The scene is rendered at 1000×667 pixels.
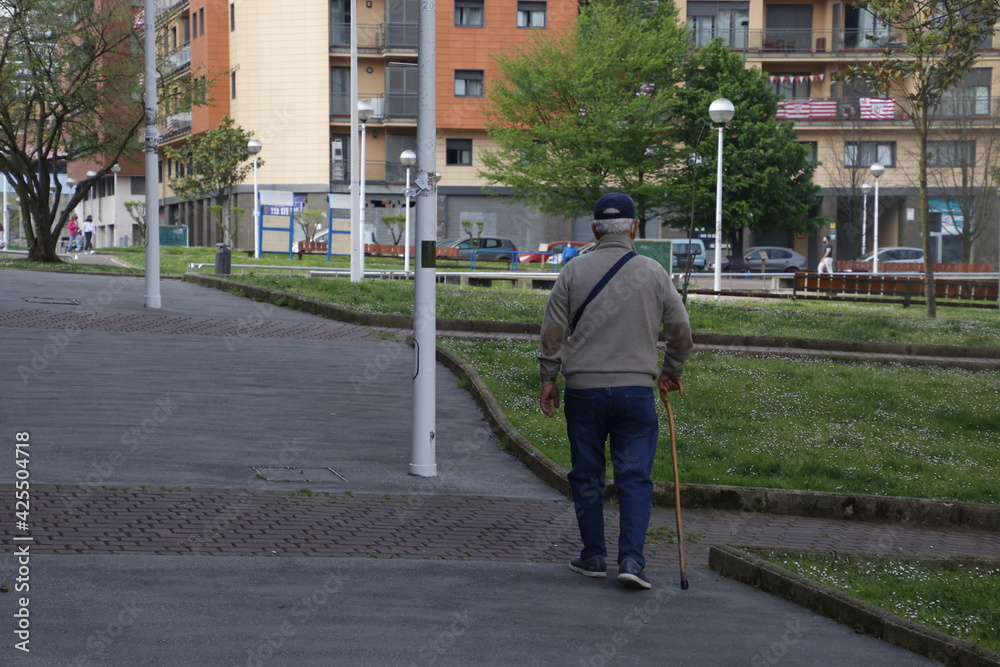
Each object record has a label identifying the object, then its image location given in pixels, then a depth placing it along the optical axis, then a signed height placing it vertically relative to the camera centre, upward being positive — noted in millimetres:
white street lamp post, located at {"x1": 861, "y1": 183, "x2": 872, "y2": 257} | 55312 +2725
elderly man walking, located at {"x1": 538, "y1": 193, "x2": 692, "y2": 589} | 6305 -493
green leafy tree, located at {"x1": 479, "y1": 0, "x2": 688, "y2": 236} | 48531 +6189
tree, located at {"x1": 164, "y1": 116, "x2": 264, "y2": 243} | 55375 +4575
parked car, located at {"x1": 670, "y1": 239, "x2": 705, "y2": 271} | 51516 +463
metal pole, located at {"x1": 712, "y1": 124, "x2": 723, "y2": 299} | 30156 +690
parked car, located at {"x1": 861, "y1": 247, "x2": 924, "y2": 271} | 52781 +615
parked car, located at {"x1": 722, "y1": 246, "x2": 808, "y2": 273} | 54344 +387
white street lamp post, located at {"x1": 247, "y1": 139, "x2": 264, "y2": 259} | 45000 +4126
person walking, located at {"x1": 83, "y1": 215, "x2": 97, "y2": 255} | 56044 +1385
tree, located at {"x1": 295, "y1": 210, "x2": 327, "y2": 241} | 52344 +1920
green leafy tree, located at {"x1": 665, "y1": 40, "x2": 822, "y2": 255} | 51156 +4719
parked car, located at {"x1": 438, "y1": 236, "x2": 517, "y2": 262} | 51844 +788
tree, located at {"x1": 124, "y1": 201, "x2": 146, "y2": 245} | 66562 +2832
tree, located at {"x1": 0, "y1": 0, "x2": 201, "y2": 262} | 28578 +4131
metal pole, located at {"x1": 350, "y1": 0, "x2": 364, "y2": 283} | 28297 +1476
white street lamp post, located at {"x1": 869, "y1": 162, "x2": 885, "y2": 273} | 42688 +3410
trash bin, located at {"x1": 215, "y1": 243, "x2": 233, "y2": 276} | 29000 +117
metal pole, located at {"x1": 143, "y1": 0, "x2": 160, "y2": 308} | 19453 +1562
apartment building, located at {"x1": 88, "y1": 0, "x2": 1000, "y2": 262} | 59375 +8184
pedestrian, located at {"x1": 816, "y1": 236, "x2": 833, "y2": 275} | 45497 +222
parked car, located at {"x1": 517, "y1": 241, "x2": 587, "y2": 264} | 47862 +458
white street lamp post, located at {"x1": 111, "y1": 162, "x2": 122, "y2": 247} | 84500 +2863
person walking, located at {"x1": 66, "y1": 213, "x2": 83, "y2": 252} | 62500 +1478
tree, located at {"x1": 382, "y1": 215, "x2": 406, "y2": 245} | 53250 +1776
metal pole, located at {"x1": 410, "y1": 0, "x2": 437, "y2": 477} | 9266 -67
